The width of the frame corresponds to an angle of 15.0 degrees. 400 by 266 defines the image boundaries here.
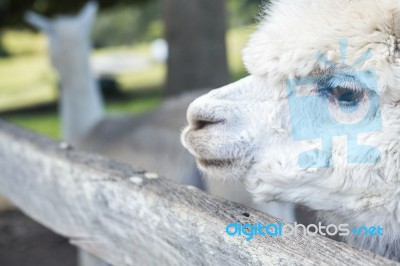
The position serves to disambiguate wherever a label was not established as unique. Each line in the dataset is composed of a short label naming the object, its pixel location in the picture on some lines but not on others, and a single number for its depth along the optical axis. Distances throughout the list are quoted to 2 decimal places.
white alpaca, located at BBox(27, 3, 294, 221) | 2.19
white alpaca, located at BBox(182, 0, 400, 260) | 1.43
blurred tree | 4.42
